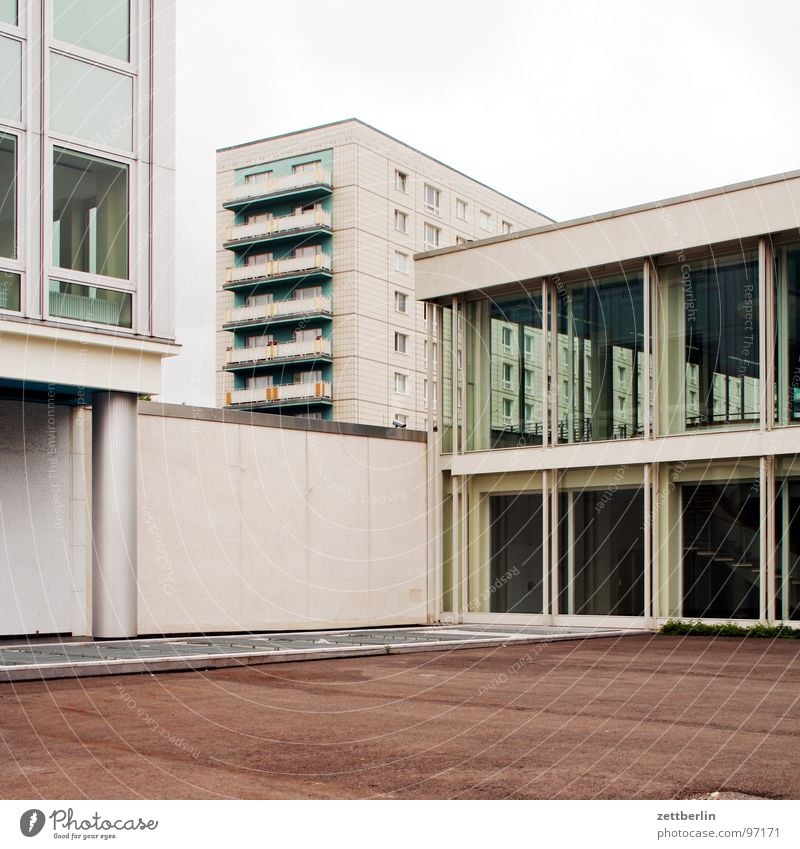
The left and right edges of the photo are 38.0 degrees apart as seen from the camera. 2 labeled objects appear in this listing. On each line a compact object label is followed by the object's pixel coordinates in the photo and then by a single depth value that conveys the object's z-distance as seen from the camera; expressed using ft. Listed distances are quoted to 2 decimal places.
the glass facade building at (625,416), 72.02
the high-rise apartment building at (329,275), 191.01
